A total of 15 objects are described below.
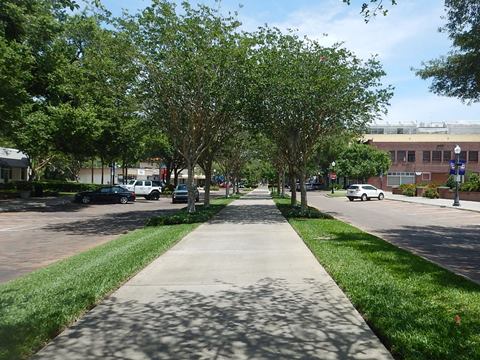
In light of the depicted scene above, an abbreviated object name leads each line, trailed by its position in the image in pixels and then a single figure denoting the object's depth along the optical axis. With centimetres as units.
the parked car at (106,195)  3868
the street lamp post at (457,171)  3464
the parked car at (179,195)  4019
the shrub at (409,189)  5510
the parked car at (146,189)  4838
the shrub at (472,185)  4272
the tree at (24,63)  2602
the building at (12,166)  5494
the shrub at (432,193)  4850
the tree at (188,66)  1956
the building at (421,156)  8850
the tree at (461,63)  1159
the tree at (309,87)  2114
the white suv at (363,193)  4697
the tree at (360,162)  7619
